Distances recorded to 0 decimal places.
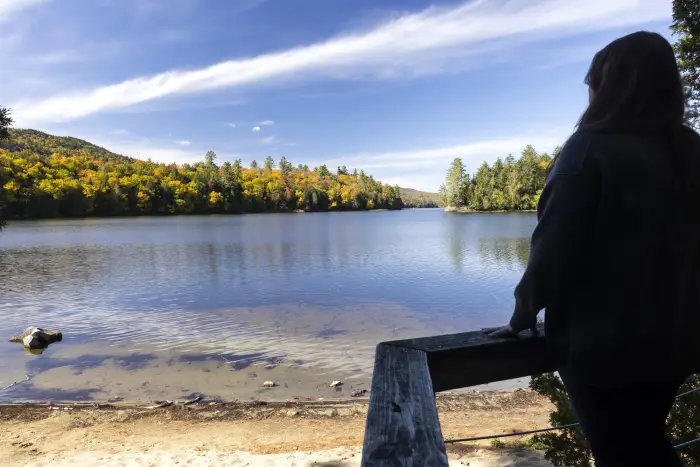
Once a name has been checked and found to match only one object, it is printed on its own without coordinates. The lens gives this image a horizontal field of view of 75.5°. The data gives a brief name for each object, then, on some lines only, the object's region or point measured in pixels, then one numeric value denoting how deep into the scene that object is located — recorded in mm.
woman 1198
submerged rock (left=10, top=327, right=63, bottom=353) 12672
